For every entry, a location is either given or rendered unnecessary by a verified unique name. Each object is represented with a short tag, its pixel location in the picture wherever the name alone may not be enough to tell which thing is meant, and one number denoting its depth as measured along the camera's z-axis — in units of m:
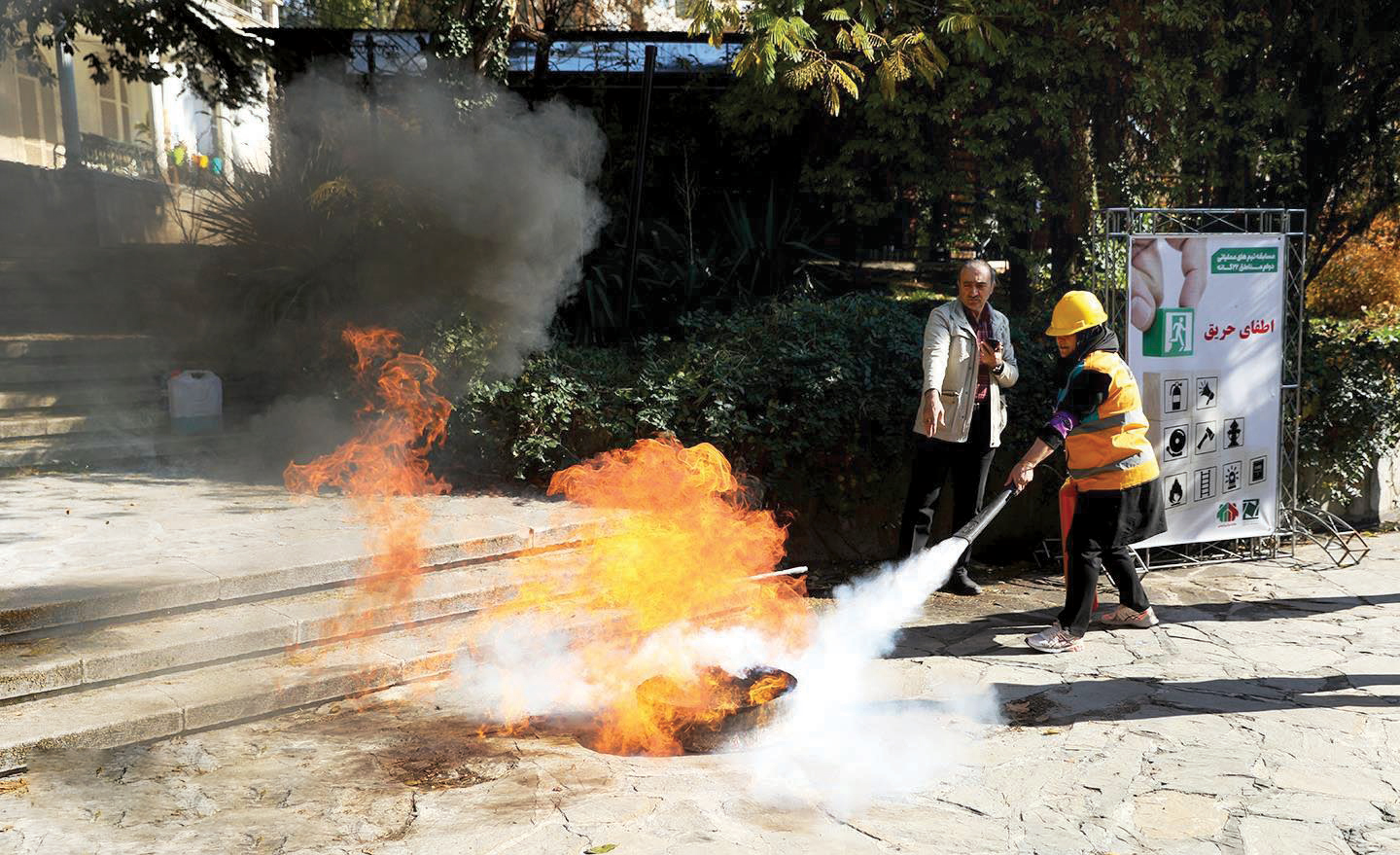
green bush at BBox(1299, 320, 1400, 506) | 8.61
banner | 7.30
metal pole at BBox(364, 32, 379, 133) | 12.58
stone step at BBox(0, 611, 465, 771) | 4.50
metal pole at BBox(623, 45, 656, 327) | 9.44
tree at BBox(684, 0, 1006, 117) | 6.86
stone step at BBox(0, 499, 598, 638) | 5.20
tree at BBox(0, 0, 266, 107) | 11.76
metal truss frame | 7.45
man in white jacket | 6.48
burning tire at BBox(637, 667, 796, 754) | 4.54
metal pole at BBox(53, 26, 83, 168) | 16.58
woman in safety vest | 5.77
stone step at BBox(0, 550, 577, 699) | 4.81
